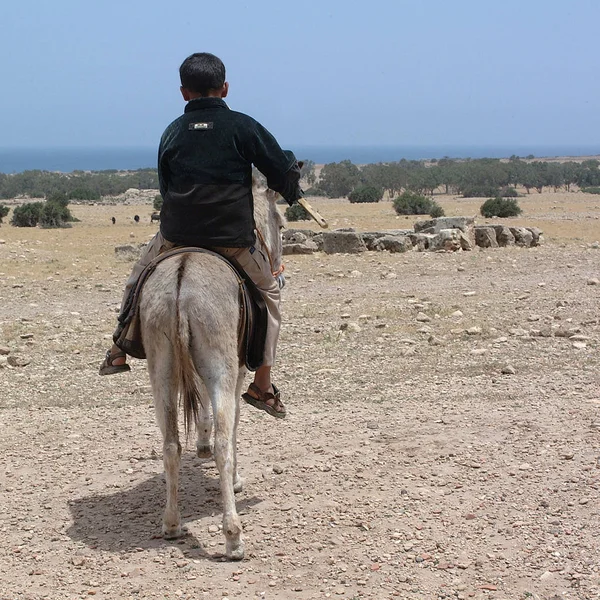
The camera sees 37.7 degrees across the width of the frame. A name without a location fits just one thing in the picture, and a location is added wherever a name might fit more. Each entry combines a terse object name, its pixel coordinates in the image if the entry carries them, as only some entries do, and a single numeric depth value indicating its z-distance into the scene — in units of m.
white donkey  4.49
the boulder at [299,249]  18.39
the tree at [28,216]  30.53
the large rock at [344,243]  18.11
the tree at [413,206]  32.96
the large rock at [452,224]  18.89
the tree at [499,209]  30.72
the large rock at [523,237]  18.58
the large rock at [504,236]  18.69
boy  4.79
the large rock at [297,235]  19.36
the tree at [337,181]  65.81
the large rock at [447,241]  17.97
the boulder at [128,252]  17.72
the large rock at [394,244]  18.02
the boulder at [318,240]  18.83
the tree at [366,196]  47.28
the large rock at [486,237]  18.72
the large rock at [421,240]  18.19
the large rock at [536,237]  18.80
